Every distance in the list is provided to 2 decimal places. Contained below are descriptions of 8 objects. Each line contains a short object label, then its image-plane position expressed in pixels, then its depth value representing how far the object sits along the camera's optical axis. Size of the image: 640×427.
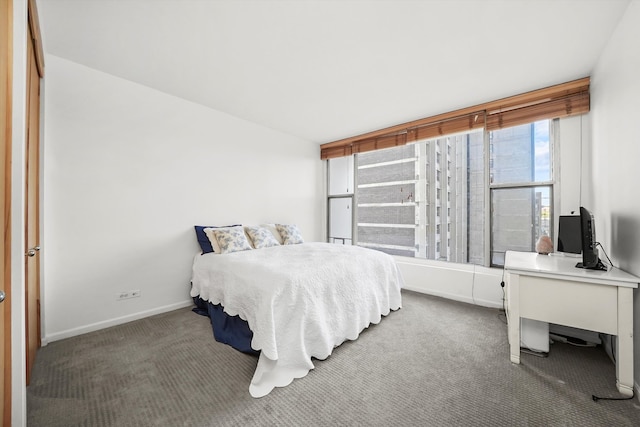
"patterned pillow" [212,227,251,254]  2.92
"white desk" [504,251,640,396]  1.54
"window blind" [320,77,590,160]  2.59
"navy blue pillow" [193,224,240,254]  2.99
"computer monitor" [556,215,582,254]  2.30
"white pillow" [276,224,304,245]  3.68
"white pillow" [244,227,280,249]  3.28
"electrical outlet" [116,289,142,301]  2.57
